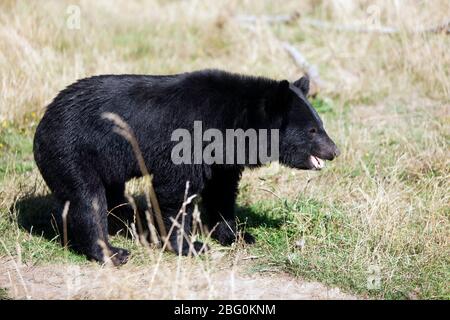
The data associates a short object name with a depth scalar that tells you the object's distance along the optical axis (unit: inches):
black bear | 435.5
